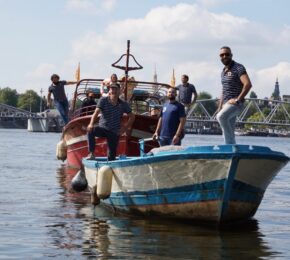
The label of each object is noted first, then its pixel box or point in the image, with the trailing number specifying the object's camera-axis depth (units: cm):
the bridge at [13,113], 18562
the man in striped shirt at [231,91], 1303
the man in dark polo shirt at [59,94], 2364
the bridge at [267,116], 18002
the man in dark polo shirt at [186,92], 1828
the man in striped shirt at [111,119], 1448
